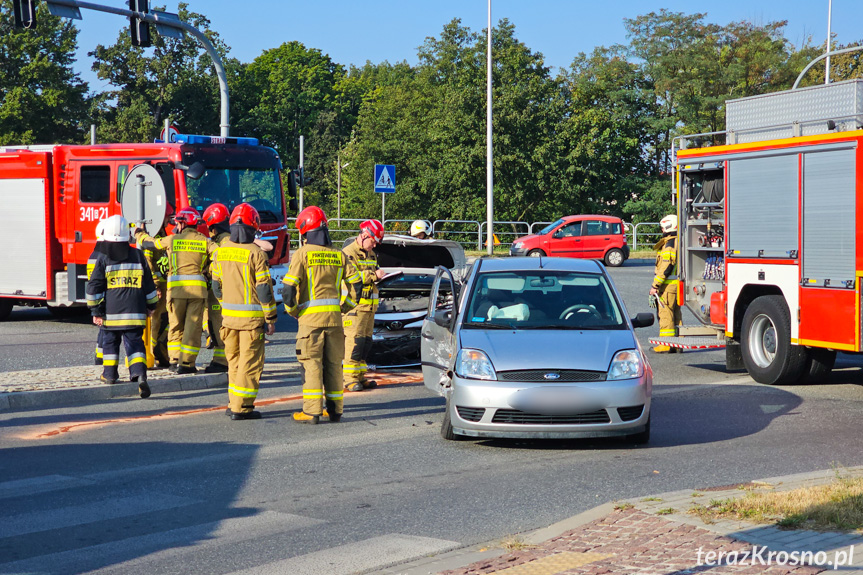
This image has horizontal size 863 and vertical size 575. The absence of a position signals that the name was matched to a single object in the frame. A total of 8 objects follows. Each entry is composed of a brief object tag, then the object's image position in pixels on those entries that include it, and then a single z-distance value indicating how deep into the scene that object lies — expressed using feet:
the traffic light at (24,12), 64.64
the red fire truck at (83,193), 57.26
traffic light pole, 66.44
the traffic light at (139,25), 69.05
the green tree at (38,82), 208.54
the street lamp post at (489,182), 122.42
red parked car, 122.31
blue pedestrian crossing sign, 96.37
